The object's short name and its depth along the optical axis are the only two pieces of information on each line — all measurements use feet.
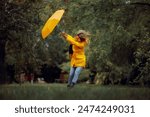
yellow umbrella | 53.93
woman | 55.31
